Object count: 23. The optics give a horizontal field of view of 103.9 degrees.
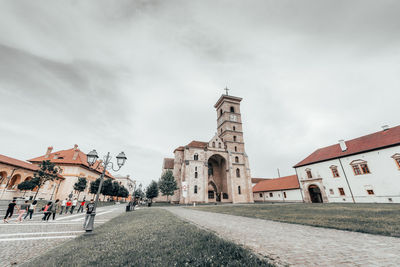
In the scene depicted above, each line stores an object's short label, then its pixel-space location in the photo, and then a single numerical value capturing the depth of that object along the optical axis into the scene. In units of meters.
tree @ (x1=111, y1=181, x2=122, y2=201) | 44.12
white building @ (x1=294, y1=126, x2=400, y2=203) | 20.84
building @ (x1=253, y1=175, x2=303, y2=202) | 35.74
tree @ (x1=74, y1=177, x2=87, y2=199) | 32.91
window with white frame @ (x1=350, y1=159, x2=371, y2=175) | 23.13
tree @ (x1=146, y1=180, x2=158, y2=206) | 39.98
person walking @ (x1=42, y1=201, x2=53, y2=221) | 11.59
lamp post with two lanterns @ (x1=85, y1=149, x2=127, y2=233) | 9.65
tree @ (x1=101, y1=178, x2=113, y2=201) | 41.28
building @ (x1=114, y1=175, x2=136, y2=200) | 91.89
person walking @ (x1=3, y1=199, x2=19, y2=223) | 11.33
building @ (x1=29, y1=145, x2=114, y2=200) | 33.47
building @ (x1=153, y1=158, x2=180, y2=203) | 47.09
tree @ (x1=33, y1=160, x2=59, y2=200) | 22.30
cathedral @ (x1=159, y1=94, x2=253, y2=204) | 34.88
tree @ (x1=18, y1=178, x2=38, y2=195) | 23.64
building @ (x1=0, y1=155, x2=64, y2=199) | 24.03
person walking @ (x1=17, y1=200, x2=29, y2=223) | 11.26
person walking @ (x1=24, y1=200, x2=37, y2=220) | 12.62
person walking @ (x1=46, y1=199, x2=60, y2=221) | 11.64
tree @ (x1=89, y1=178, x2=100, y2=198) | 37.66
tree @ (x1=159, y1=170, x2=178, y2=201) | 33.67
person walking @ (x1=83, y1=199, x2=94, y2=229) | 7.47
